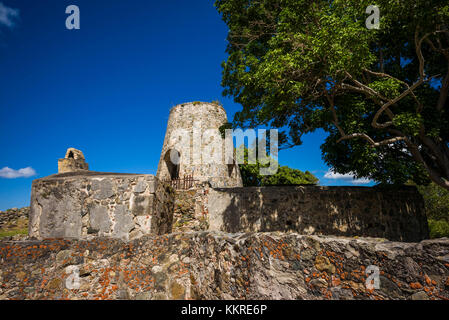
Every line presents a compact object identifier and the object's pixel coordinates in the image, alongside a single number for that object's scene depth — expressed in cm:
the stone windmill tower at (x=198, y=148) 1471
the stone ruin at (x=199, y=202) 426
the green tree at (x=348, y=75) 571
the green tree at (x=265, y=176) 2306
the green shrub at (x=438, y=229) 1361
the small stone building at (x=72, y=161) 1366
